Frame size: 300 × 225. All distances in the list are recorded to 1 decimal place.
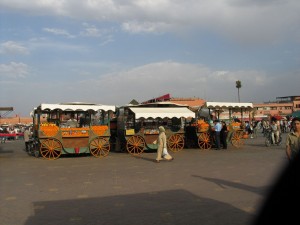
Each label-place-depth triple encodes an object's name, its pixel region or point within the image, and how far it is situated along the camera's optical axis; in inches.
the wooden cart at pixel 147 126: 712.4
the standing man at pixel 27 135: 822.6
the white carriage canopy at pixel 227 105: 807.7
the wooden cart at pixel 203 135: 776.3
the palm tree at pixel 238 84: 2847.2
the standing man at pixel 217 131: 750.5
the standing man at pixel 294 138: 261.4
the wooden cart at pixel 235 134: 796.0
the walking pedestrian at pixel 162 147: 556.5
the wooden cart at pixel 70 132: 647.1
